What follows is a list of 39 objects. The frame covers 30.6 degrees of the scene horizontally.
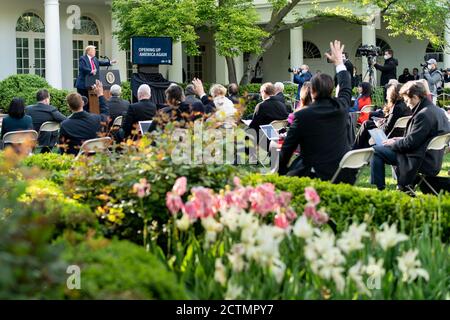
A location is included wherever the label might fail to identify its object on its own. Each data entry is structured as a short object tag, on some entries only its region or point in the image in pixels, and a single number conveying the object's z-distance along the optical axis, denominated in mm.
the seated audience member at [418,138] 8883
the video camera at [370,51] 20750
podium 17811
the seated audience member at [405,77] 29672
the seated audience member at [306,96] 8945
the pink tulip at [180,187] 4543
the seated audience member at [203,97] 11691
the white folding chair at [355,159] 7492
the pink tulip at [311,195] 4363
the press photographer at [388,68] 21122
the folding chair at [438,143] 8875
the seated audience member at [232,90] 15118
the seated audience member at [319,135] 7402
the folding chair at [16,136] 11023
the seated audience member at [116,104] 14266
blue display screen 21984
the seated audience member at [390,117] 10758
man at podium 17422
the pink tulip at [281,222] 4242
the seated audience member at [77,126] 10023
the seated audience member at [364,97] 15028
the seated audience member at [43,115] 12852
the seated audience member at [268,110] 12484
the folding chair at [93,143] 9141
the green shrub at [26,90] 22656
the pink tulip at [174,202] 4402
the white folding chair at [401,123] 10575
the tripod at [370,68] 21172
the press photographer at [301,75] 21547
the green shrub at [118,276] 3516
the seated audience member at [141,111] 11516
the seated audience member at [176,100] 10117
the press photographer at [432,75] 21027
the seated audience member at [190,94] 12790
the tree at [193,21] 24344
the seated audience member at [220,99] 12266
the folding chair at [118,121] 13656
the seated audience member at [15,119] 11609
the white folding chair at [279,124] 12180
